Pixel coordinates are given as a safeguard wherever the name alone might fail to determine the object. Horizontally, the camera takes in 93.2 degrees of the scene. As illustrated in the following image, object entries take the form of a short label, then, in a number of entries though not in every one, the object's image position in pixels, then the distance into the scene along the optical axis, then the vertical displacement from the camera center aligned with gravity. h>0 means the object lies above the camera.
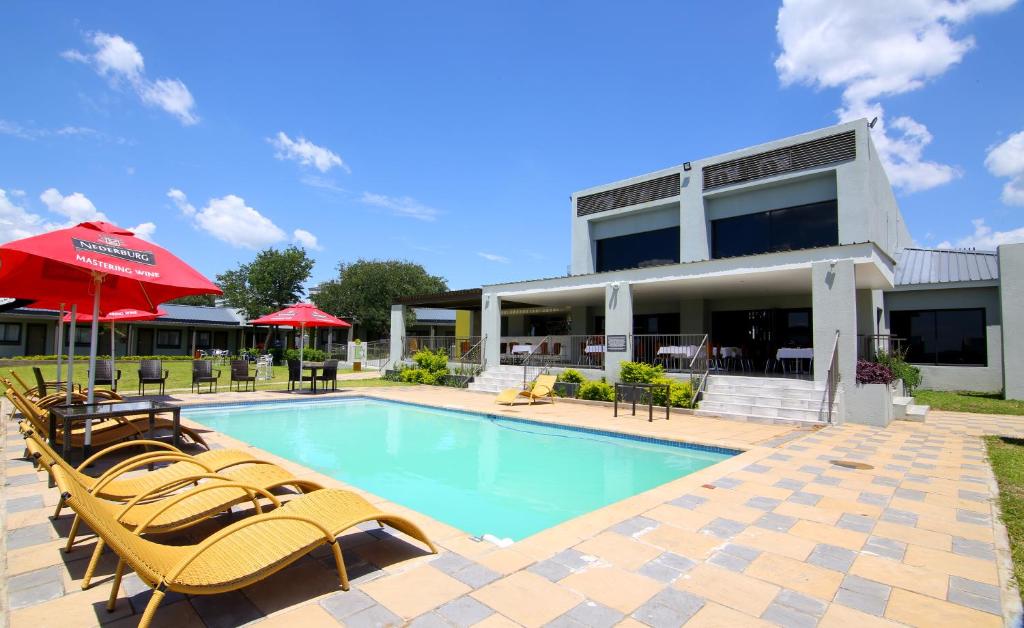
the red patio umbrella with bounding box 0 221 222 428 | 4.97 +0.82
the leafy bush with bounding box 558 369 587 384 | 14.70 -1.18
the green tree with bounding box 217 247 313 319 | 43.41 +5.07
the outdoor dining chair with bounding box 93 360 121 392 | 11.79 -0.97
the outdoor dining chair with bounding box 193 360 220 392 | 13.73 -1.03
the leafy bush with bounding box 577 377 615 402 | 13.51 -1.52
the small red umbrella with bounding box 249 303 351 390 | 15.07 +0.61
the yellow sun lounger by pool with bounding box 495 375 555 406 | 13.38 -1.54
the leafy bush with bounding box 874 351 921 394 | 12.05 -0.77
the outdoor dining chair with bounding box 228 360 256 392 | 14.52 -1.04
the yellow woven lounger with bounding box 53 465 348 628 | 2.21 -1.14
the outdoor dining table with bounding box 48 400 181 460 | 4.92 -0.88
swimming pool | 6.00 -2.05
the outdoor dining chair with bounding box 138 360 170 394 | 12.88 -0.98
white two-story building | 12.78 +1.69
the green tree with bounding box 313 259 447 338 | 44.47 +4.14
